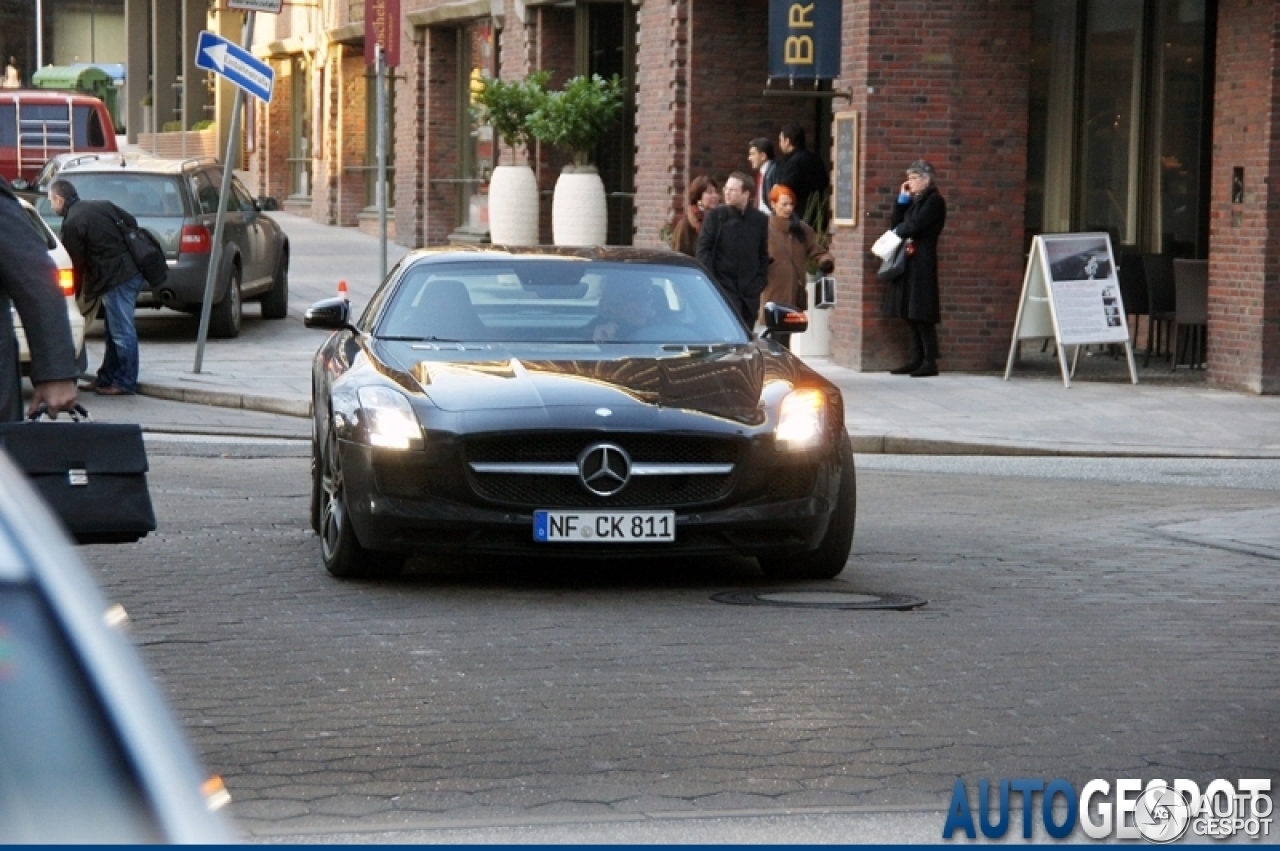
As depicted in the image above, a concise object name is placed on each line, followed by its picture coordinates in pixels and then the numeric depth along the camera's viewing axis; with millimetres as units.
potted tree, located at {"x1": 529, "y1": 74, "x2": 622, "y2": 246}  28141
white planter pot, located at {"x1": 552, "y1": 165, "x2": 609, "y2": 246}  28422
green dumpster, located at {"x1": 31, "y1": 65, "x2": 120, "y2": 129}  69750
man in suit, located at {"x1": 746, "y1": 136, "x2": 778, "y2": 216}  20875
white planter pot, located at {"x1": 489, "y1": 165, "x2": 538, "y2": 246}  30625
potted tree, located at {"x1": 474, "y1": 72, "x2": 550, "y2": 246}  29172
